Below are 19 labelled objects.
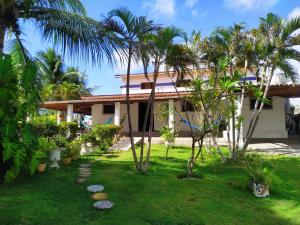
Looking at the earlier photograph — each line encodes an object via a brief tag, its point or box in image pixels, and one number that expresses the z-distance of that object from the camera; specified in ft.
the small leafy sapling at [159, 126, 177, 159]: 28.98
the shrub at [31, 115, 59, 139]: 34.96
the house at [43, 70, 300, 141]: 38.47
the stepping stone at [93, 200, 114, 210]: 14.71
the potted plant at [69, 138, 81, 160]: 24.43
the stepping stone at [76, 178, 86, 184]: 18.41
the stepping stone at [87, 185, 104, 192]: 16.84
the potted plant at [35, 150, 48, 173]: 18.60
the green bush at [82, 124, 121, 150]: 31.39
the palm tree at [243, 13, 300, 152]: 24.87
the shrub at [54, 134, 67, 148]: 25.45
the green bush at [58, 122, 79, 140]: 37.25
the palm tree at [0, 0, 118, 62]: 19.48
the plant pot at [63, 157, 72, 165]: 22.99
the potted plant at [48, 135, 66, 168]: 21.36
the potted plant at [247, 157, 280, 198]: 18.21
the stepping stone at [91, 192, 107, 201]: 15.80
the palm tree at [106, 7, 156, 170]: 19.14
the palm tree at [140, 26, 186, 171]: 19.70
